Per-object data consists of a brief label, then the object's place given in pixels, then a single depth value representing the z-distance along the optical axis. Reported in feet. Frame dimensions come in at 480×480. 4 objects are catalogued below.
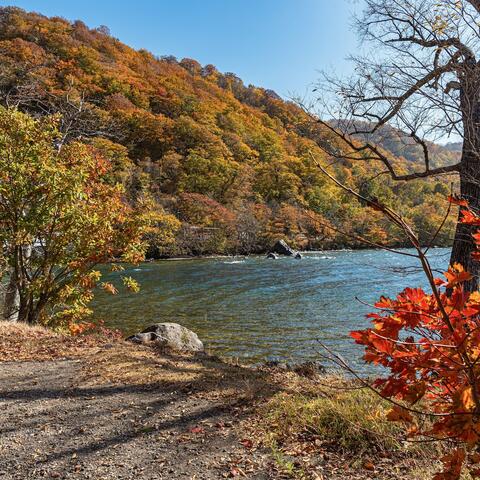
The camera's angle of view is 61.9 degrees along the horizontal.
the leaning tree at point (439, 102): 13.62
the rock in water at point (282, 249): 138.67
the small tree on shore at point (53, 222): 25.29
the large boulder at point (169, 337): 26.25
